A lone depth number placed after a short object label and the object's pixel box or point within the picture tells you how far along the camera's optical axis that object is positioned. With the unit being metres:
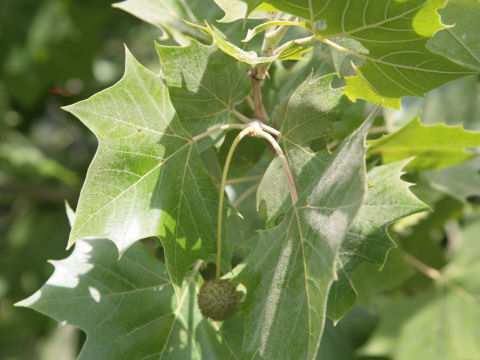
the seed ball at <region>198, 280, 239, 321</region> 0.56
